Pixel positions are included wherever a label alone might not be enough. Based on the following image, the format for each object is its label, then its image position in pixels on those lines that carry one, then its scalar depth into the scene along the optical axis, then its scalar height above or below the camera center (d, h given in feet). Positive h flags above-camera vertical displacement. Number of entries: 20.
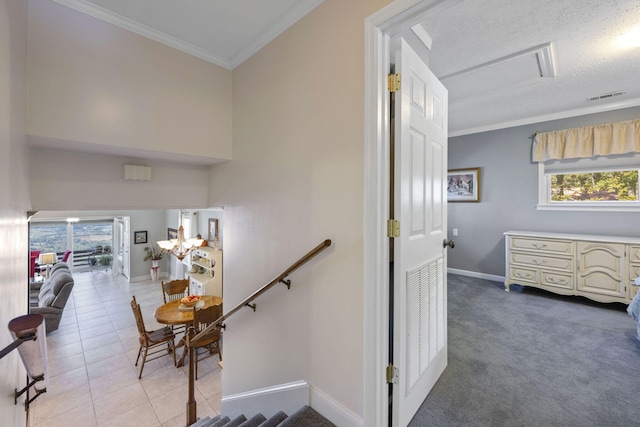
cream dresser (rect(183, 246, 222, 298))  16.94 -4.10
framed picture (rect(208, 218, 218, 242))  18.16 -1.07
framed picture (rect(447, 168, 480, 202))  15.10 +1.75
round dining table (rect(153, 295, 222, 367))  12.49 -5.12
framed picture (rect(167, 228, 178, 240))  24.50 -1.86
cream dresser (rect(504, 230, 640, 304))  10.21 -2.18
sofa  14.79 -5.18
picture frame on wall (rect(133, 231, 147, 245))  25.06 -2.24
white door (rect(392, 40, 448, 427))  4.55 -0.43
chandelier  16.29 -1.93
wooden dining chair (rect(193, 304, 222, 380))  10.31 -5.90
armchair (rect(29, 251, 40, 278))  21.96 -4.13
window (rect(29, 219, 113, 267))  26.37 -2.46
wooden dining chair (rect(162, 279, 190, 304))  15.52 -4.46
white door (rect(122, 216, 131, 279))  24.84 -3.21
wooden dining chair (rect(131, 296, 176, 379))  11.76 -6.08
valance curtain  10.87 +3.31
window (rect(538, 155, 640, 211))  11.18 +1.41
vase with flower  25.30 -4.25
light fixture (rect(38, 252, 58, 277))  22.16 -3.89
